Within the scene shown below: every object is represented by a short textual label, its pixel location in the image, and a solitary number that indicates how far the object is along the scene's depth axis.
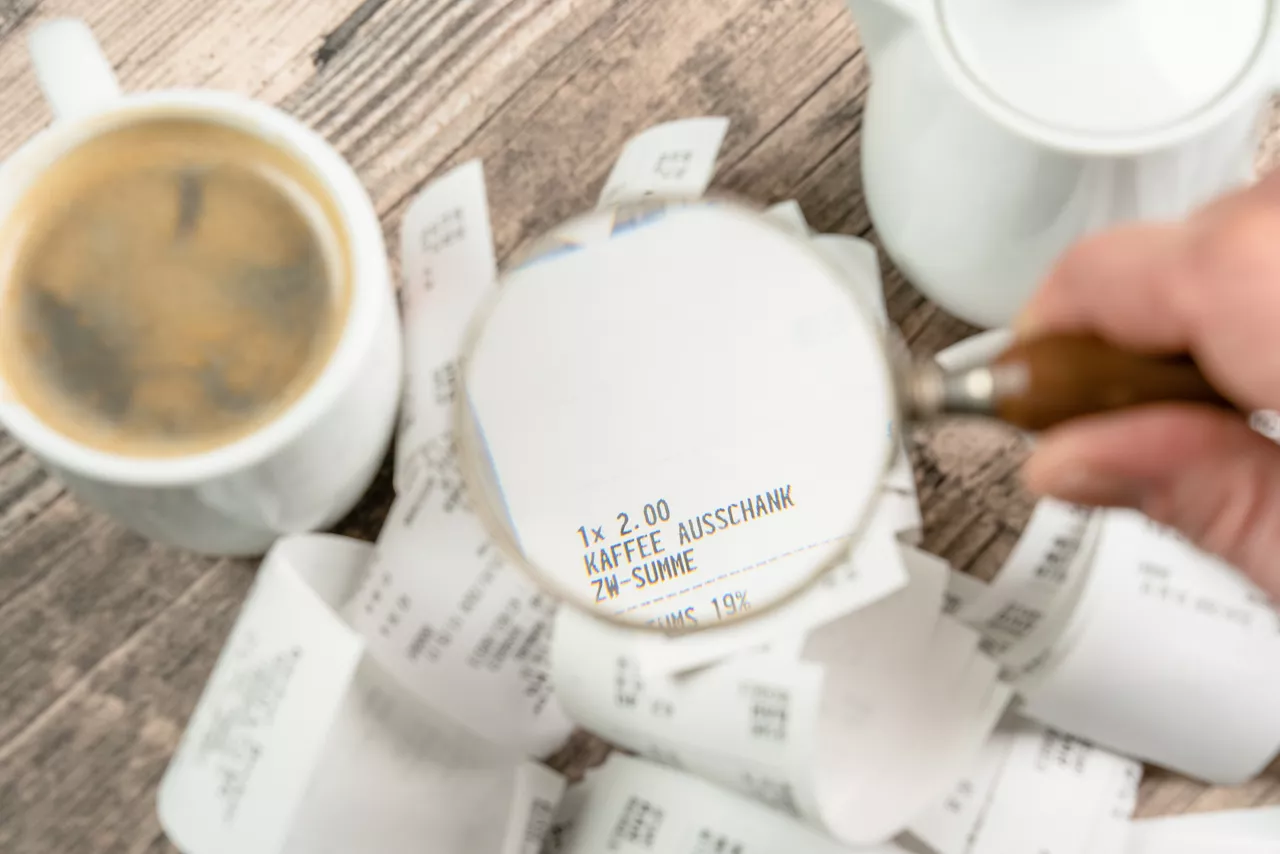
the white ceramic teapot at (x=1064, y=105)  0.30
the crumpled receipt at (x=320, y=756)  0.37
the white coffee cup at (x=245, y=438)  0.33
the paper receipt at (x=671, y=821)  0.39
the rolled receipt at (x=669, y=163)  0.42
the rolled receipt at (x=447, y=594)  0.40
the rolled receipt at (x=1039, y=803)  0.41
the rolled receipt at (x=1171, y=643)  0.39
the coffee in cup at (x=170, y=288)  0.36
